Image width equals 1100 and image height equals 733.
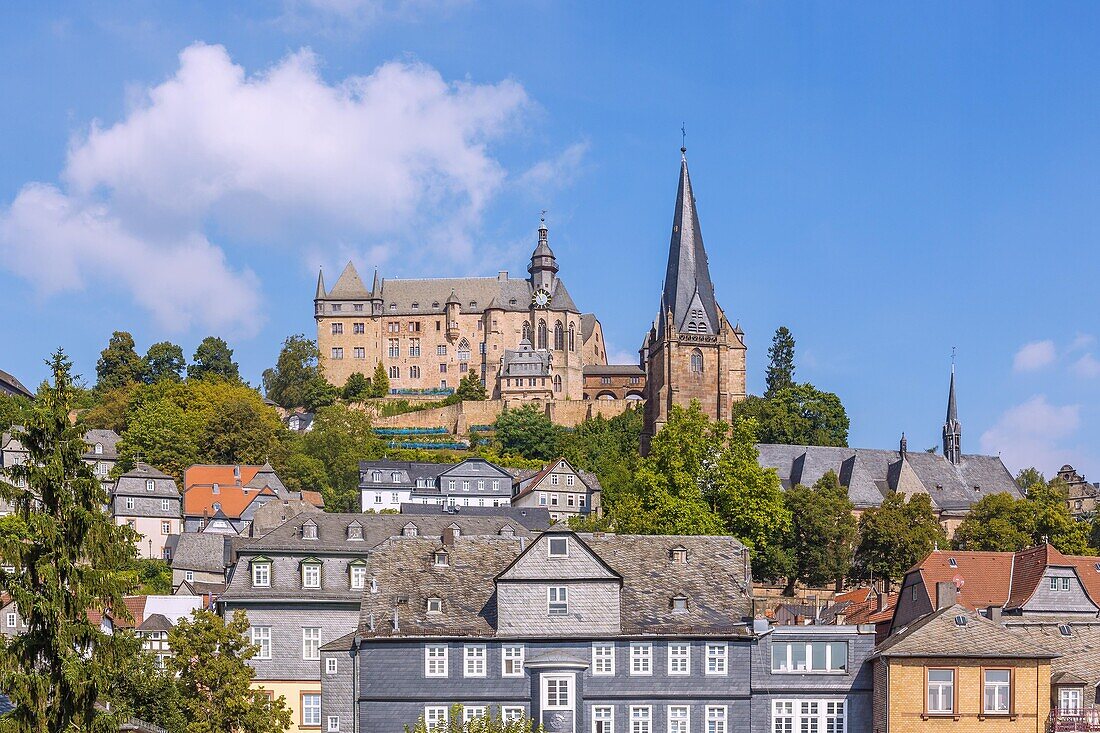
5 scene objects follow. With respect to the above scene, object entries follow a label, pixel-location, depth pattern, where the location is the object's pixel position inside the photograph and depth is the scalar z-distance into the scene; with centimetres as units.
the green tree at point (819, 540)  9325
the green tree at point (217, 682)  4894
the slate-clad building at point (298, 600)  5684
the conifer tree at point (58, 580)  3212
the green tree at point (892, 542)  9325
